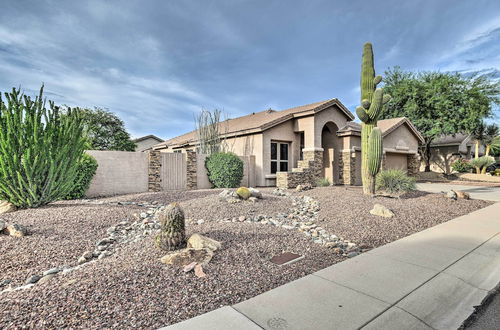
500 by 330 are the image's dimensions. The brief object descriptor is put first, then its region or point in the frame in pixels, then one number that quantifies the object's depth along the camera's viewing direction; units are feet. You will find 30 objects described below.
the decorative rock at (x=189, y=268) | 10.84
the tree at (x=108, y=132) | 86.43
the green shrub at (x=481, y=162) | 77.05
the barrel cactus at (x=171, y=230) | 13.26
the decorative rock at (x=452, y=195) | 31.02
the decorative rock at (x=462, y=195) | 32.42
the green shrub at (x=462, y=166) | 81.92
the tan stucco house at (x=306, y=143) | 46.73
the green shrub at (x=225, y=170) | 41.39
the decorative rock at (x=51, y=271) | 11.98
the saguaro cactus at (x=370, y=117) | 30.68
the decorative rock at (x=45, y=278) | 10.76
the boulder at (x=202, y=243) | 13.01
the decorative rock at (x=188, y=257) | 11.57
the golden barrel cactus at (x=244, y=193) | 26.03
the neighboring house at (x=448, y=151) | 93.30
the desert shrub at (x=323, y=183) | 42.88
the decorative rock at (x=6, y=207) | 20.80
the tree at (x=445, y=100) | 68.59
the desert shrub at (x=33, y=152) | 20.86
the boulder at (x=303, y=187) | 36.48
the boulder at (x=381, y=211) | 21.91
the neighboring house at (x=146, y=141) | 118.60
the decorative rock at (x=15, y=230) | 15.37
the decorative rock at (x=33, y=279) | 11.26
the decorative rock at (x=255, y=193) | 26.98
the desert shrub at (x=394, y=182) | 32.83
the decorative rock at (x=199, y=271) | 10.54
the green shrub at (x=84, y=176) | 30.58
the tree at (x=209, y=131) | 49.42
